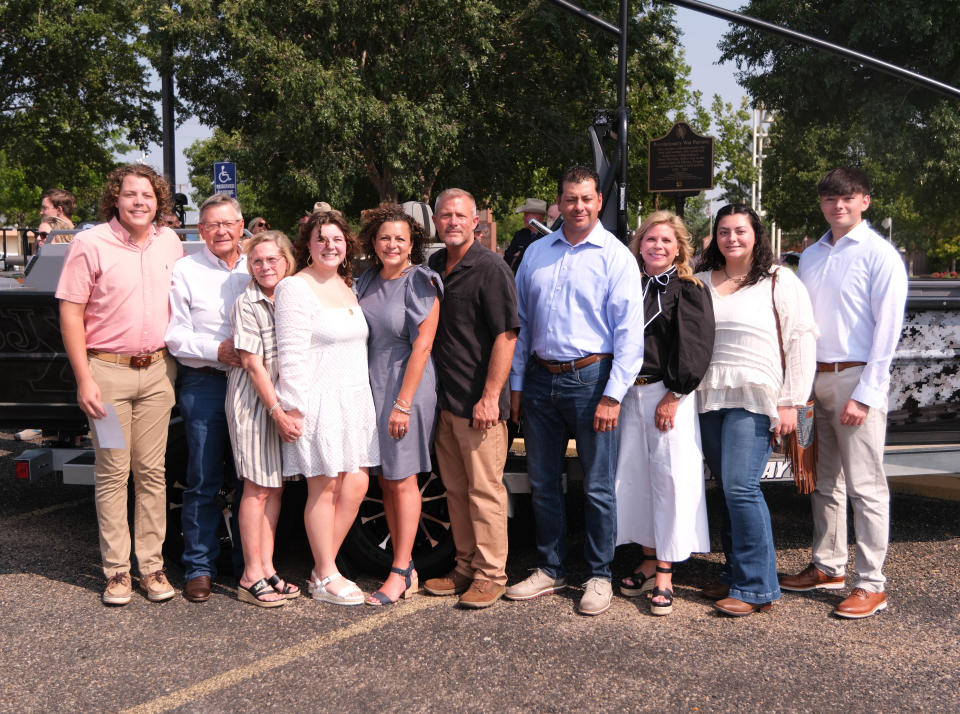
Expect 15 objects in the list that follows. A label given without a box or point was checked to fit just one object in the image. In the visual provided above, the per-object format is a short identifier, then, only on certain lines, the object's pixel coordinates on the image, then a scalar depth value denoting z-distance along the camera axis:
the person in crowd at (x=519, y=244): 6.83
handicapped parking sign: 13.70
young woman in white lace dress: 4.09
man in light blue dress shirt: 4.09
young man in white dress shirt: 4.04
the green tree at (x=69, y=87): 19.59
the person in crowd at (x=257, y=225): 6.69
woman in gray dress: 4.17
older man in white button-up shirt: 4.27
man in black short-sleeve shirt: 4.13
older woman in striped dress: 4.11
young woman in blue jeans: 4.06
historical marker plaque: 12.69
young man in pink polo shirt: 4.15
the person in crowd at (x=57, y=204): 7.99
